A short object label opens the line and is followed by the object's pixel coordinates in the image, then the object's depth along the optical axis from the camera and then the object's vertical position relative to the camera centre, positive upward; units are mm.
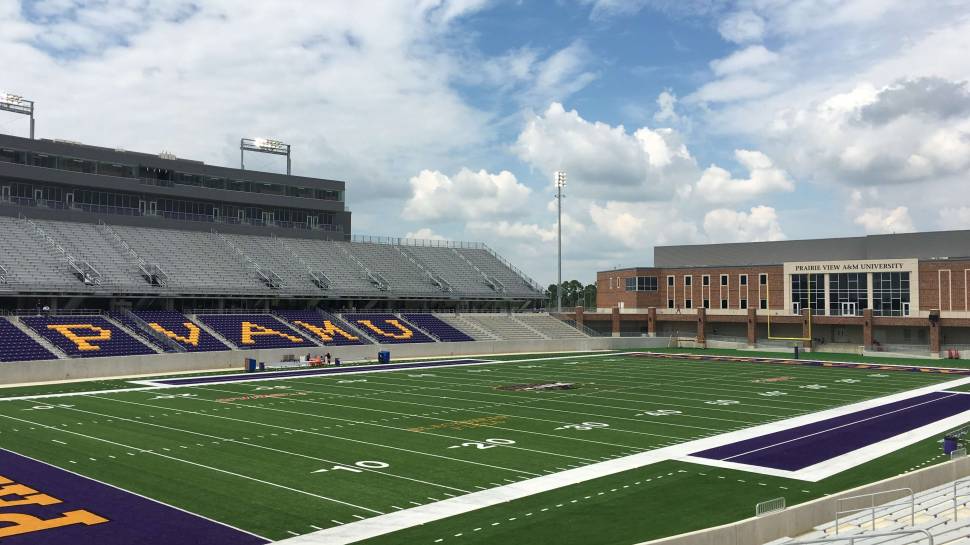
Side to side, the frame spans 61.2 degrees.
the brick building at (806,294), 65688 -375
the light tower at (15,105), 66875 +15361
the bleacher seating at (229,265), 55688 +2207
